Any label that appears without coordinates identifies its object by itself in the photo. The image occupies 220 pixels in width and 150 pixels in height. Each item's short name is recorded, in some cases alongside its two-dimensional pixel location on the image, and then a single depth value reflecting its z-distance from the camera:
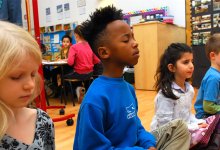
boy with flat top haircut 0.98
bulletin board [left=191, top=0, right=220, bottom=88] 4.02
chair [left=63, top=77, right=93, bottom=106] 3.73
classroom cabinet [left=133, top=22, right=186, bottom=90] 4.40
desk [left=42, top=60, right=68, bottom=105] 3.56
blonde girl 0.76
